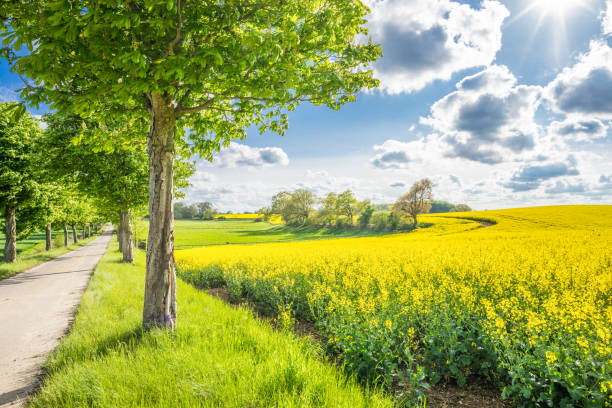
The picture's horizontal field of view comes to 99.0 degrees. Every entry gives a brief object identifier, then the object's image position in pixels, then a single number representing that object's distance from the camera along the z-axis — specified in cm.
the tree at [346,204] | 7094
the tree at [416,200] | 4928
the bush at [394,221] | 5546
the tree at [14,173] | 1577
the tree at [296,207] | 8206
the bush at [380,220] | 5897
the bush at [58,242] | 3726
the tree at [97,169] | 1353
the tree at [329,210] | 7262
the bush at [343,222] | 6788
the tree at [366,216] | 6412
